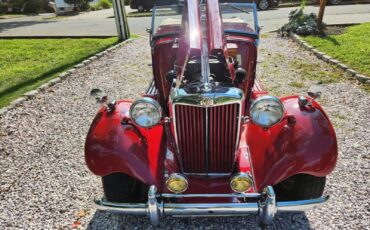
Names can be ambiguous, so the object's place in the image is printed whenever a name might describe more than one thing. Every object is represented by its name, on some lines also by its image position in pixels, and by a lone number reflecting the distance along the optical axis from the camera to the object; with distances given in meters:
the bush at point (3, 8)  24.73
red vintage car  2.42
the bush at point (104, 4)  27.44
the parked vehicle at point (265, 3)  17.75
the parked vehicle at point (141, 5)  21.19
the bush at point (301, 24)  9.68
